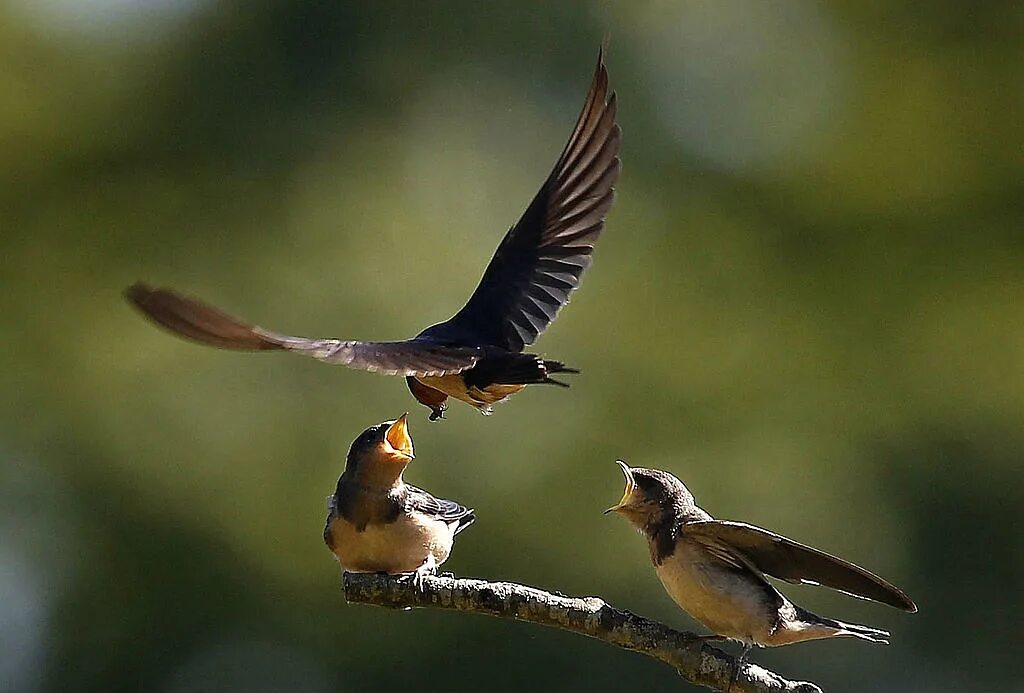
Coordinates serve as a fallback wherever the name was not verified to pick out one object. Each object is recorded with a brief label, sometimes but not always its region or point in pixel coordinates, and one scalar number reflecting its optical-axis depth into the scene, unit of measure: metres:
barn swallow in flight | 9.15
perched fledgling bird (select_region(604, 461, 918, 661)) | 9.36
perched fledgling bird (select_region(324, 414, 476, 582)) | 10.88
